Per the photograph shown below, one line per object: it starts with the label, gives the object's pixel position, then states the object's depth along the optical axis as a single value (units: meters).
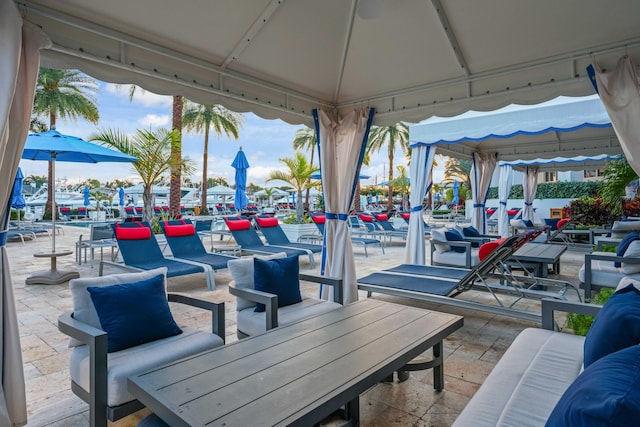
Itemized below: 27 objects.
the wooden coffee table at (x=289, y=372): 1.43
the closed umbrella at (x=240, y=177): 12.37
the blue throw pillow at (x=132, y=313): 2.21
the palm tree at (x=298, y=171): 11.70
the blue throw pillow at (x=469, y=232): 7.24
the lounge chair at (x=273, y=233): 7.62
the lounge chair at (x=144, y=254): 5.21
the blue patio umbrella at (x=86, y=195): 20.00
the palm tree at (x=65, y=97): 14.58
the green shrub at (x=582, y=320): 3.27
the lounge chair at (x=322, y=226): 8.46
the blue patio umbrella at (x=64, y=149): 6.08
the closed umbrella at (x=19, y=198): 11.36
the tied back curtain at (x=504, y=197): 10.77
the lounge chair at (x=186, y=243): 6.07
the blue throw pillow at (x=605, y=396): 0.83
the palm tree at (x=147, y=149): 8.52
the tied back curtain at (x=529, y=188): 12.71
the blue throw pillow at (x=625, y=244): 4.47
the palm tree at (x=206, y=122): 16.83
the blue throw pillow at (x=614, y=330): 1.56
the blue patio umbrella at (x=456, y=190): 22.72
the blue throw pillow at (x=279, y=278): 3.02
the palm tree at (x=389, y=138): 19.42
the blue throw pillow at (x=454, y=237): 6.29
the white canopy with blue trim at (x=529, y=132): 5.80
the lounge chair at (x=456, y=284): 3.66
